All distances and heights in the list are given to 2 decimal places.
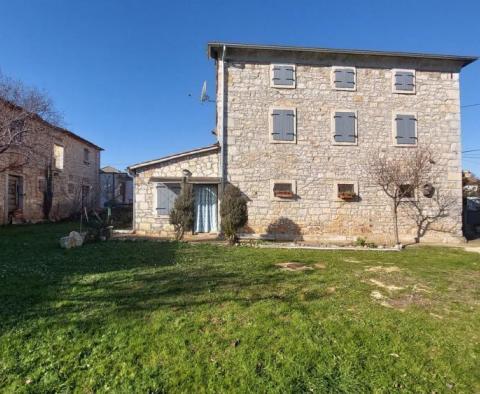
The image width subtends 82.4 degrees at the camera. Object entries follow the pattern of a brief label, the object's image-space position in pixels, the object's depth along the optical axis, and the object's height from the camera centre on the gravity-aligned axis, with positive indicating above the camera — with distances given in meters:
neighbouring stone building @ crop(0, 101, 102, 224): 13.16 +1.20
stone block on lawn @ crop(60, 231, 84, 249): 7.29 -1.10
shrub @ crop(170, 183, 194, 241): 9.10 -0.42
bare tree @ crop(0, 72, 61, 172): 8.93 +2.82
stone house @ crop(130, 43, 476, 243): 10.67 +2.39
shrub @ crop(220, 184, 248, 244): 8.91 -0.41
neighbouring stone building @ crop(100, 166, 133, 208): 22.75 +1.15
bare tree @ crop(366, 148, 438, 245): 10.02 +1.02
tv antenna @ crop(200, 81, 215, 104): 12.51 +4.82
